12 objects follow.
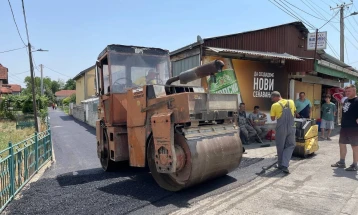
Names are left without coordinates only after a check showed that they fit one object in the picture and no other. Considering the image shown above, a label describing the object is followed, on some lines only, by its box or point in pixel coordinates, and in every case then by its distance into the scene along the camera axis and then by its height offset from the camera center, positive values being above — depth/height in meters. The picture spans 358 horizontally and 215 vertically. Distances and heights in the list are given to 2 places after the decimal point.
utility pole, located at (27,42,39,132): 14.95 +1.20
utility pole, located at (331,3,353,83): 18.88 +4.70
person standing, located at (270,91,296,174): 6.10 -0.64
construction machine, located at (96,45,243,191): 4.47 -0.36
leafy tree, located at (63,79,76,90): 102.72 +5.99
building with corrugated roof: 9.53 +1.28
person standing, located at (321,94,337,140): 10.36 -0.62
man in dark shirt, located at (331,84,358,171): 6.09 -0.60
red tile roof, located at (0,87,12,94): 43.42 +1.76
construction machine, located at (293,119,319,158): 7.19 -1.00
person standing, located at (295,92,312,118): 9.61 -0.31
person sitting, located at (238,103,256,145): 9.37 -0.95
